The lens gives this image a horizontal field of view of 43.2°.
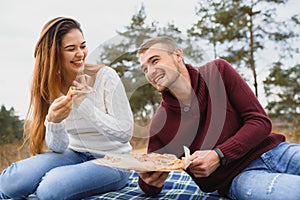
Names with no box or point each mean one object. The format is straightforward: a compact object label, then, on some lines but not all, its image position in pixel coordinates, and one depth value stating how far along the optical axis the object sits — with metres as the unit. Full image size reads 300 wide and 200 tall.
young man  0.99
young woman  1.08
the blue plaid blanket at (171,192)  1.33
